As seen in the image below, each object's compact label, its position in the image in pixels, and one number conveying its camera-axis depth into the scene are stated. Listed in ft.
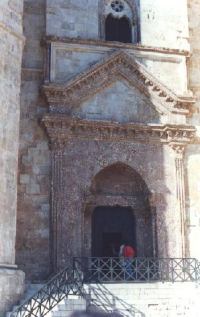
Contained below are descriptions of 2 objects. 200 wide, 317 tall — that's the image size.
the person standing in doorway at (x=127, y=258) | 42.09
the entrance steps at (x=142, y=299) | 35.99
